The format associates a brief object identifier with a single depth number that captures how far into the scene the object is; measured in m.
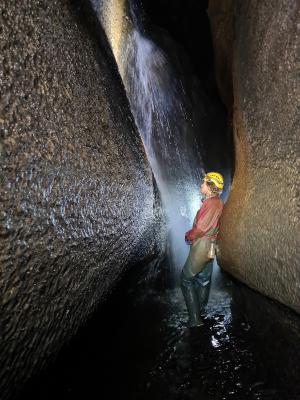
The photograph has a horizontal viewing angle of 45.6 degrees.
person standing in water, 4.43
